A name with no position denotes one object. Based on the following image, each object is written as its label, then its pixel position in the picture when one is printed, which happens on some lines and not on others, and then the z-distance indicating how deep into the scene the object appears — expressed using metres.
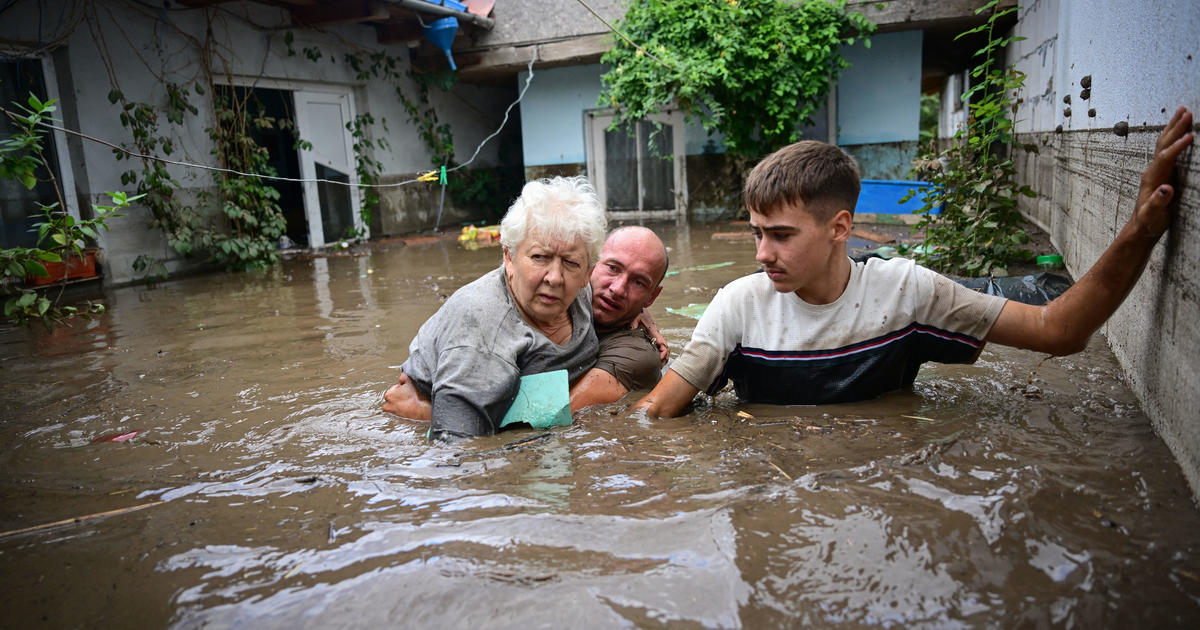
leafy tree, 10.78
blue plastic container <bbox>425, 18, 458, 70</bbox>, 11.54
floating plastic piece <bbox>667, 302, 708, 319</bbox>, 5.45
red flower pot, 7.31
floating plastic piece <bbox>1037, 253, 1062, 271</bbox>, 4.99
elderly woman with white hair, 2.79
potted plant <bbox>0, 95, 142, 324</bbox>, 4.08
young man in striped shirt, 2.45
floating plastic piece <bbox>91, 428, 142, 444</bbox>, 3.17
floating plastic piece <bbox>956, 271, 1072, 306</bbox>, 4.13
